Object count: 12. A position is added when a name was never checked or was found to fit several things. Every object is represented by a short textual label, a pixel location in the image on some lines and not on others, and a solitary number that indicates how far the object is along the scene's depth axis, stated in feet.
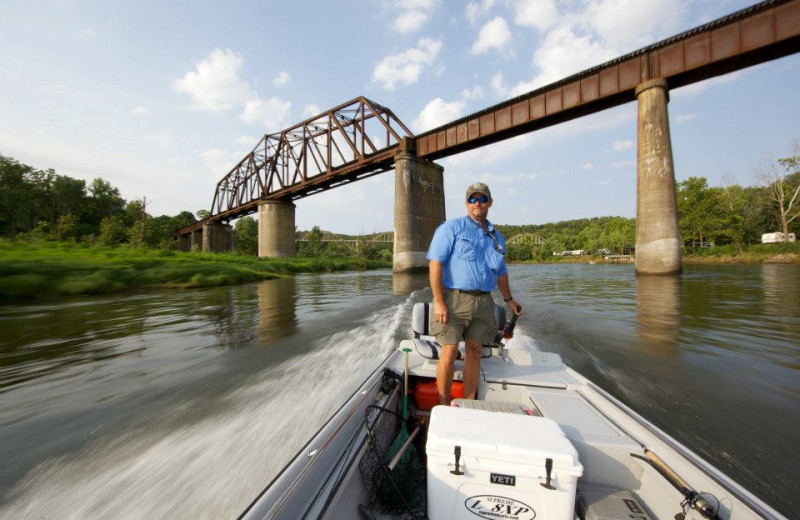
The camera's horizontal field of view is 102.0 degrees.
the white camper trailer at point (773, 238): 153.99
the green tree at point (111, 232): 137.49
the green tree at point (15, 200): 180.14
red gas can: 9.82
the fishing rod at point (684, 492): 4.23
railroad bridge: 54.60
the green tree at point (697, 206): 164.14
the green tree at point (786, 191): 135.54
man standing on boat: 9.79
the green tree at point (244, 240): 239.21
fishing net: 5.75
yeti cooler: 4.73
